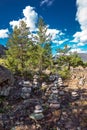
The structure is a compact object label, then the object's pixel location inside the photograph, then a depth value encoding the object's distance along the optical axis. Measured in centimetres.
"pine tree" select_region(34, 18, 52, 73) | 1356
